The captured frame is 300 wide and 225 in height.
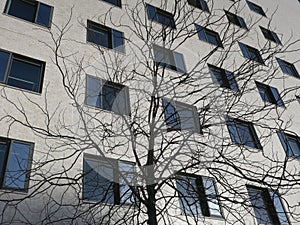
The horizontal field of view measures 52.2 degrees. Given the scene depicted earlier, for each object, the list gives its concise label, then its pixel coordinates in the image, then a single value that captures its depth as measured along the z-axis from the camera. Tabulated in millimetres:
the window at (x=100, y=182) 6914
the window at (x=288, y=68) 17031
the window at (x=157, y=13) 13678
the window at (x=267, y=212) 9398
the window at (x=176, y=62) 11169
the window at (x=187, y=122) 6682
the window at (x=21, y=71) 8195
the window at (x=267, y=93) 14273
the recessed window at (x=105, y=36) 11078
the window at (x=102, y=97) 8992
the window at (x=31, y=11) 9992
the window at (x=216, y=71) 12586
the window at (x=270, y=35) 18297
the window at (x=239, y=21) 17281
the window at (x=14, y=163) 6566
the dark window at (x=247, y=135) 11073
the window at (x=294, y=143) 12884
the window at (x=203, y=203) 8461
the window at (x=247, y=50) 15869
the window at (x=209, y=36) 14836
